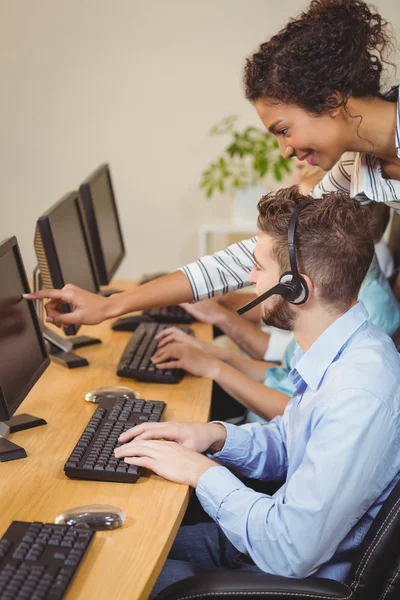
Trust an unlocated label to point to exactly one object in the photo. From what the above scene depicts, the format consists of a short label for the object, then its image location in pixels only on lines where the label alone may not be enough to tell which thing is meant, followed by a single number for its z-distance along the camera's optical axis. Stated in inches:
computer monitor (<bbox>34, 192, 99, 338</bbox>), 75.6
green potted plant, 137.7
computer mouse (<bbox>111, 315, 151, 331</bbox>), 94.1
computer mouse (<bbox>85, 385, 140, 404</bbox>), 71.1
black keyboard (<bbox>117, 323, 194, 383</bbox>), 76.9
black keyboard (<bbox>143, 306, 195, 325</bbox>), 97.8
